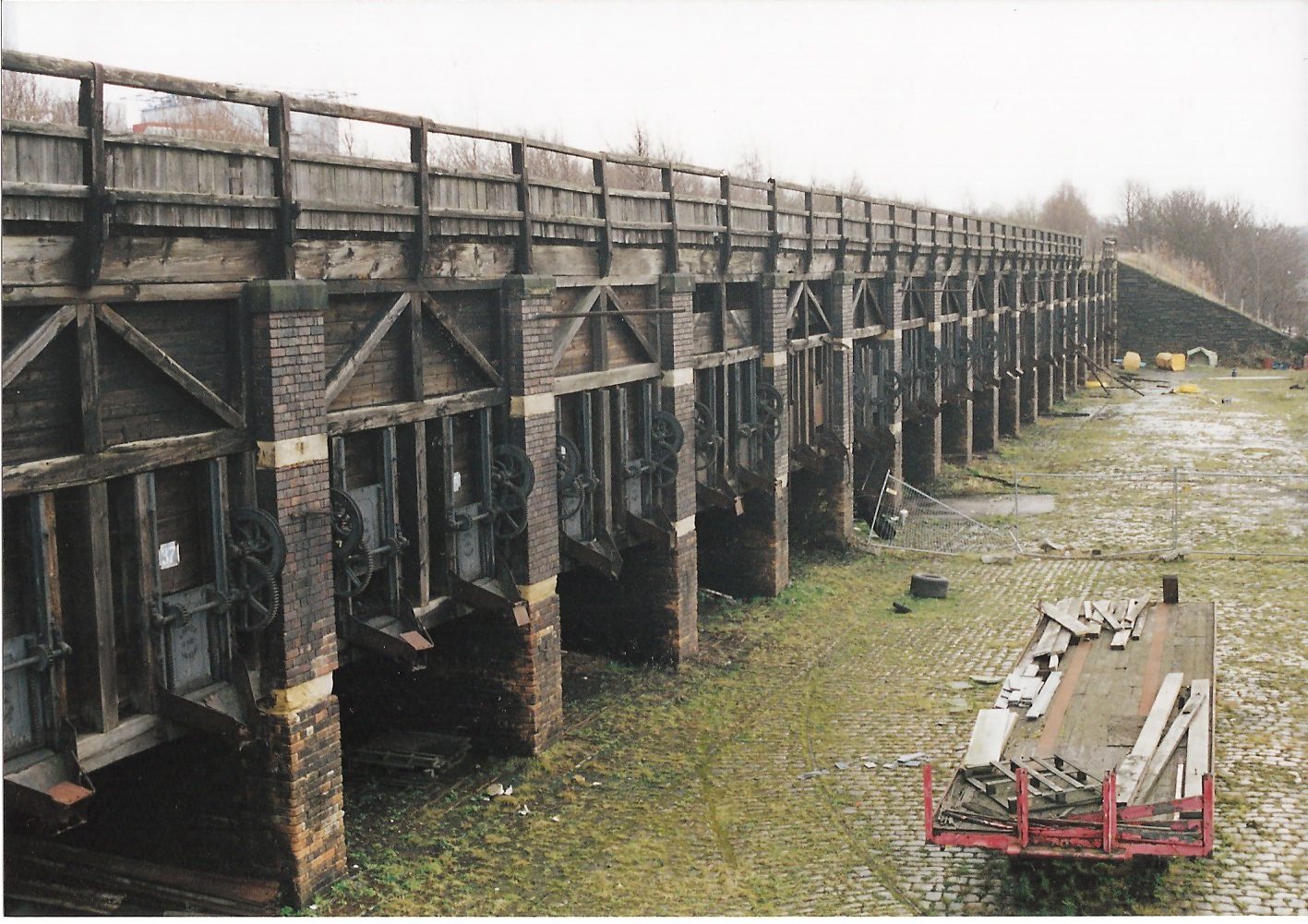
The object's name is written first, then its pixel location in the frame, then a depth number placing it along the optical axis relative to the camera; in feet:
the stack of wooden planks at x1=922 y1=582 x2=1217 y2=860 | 30.14
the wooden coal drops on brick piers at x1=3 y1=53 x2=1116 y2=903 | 26.45
